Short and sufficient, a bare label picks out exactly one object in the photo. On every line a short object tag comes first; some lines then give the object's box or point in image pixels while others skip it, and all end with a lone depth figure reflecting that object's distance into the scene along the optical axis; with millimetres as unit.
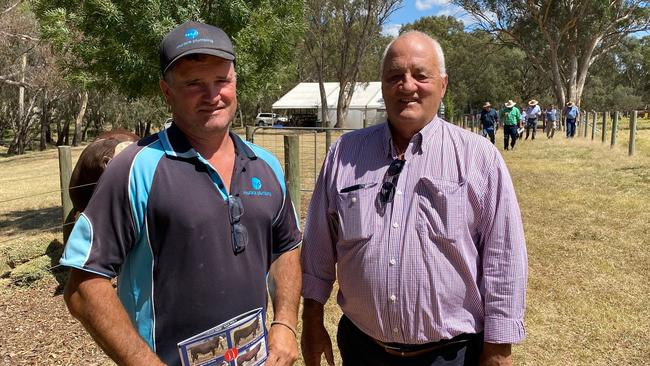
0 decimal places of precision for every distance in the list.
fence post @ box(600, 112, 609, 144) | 18903
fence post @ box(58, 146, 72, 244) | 5430
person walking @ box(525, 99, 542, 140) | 23125
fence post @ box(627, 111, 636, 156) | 13995
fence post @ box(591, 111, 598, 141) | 20828
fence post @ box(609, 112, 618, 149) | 16538
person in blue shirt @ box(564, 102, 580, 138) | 22312
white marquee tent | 41750
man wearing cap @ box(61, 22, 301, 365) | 1686
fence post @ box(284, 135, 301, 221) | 6340
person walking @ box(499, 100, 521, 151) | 17359
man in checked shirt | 2043
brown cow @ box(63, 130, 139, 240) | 5195
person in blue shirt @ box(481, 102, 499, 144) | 18359
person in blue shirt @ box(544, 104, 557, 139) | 24734
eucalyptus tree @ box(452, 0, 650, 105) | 32281
